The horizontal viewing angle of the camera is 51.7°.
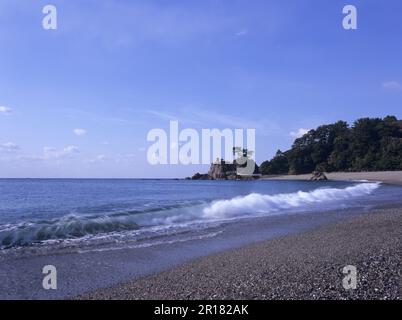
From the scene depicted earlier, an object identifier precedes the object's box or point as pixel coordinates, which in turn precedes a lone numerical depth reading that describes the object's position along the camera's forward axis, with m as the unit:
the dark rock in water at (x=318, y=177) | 99.28
